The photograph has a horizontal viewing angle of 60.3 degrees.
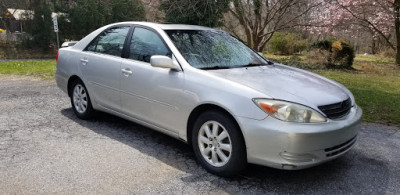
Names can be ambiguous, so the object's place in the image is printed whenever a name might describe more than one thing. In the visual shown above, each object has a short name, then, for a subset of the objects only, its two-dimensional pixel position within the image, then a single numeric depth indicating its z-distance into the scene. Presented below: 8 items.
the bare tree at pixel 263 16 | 13.91
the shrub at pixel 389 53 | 20.45
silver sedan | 3.03
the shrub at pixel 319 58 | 14.08
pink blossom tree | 15.06
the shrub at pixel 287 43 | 21.36
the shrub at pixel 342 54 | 13.84
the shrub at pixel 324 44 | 14.35
